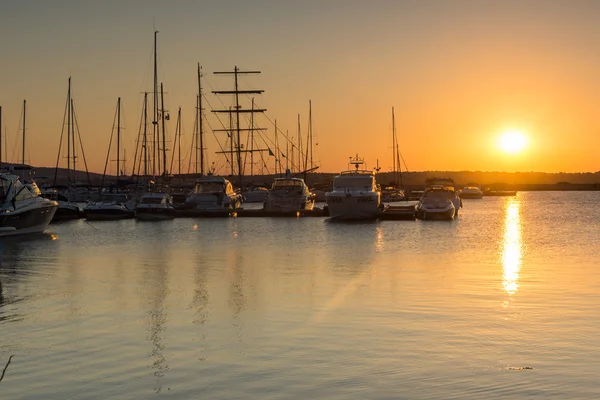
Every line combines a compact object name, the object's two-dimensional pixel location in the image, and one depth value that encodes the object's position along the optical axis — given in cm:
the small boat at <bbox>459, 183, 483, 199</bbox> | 14212
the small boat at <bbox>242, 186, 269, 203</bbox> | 11339
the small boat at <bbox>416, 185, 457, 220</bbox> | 6294
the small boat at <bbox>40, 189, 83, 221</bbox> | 6669
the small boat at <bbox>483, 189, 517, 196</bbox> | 17862
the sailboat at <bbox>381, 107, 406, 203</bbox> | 10488
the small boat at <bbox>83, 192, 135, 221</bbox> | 6588
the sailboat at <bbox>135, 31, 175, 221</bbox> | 6538
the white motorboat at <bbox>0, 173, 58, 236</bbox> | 4369
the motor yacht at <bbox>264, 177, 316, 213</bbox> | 6769
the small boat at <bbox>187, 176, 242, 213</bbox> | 6769
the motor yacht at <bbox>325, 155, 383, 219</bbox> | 5991
